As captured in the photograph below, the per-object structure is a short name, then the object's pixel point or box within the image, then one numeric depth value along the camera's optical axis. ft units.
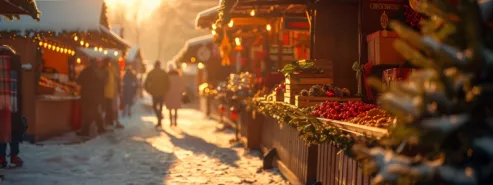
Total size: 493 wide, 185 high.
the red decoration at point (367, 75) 26.76
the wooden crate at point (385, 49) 25.94
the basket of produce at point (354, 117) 14.89
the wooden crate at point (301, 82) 27.94
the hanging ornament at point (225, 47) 50.62
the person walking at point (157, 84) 56.30
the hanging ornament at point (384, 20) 28.02
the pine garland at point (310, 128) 16.20
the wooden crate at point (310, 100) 25.66
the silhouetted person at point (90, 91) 45.68
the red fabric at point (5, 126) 26.86
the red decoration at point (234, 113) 44.67
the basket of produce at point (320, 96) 25.75
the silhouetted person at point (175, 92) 59.06
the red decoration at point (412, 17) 26.78
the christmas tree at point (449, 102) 7.84
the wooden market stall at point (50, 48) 41.45
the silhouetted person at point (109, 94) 49.15
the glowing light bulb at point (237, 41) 50.80
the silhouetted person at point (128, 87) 71.82
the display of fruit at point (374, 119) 15.52
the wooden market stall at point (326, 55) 22.17
